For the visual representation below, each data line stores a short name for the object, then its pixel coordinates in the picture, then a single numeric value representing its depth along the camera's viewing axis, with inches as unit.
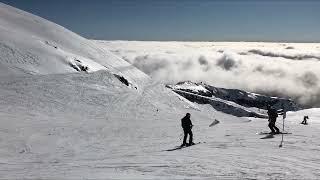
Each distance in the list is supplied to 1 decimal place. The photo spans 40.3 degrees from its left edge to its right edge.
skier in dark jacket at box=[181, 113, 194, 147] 983.6
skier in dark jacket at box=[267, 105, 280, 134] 1140.6
